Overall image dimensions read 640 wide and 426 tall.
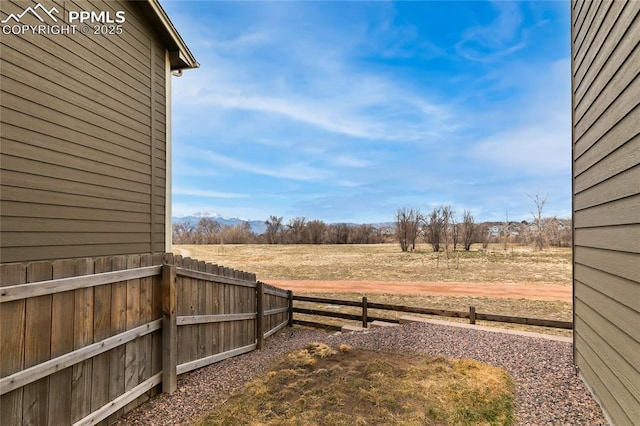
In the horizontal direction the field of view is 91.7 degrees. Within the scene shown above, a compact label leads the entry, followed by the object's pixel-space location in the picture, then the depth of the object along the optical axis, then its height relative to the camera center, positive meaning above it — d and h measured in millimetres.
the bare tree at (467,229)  33500 -409
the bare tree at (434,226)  34188 -175
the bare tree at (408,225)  36031 -18
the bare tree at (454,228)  33778 -316
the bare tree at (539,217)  36469 +1039
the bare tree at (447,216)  34000 +995
